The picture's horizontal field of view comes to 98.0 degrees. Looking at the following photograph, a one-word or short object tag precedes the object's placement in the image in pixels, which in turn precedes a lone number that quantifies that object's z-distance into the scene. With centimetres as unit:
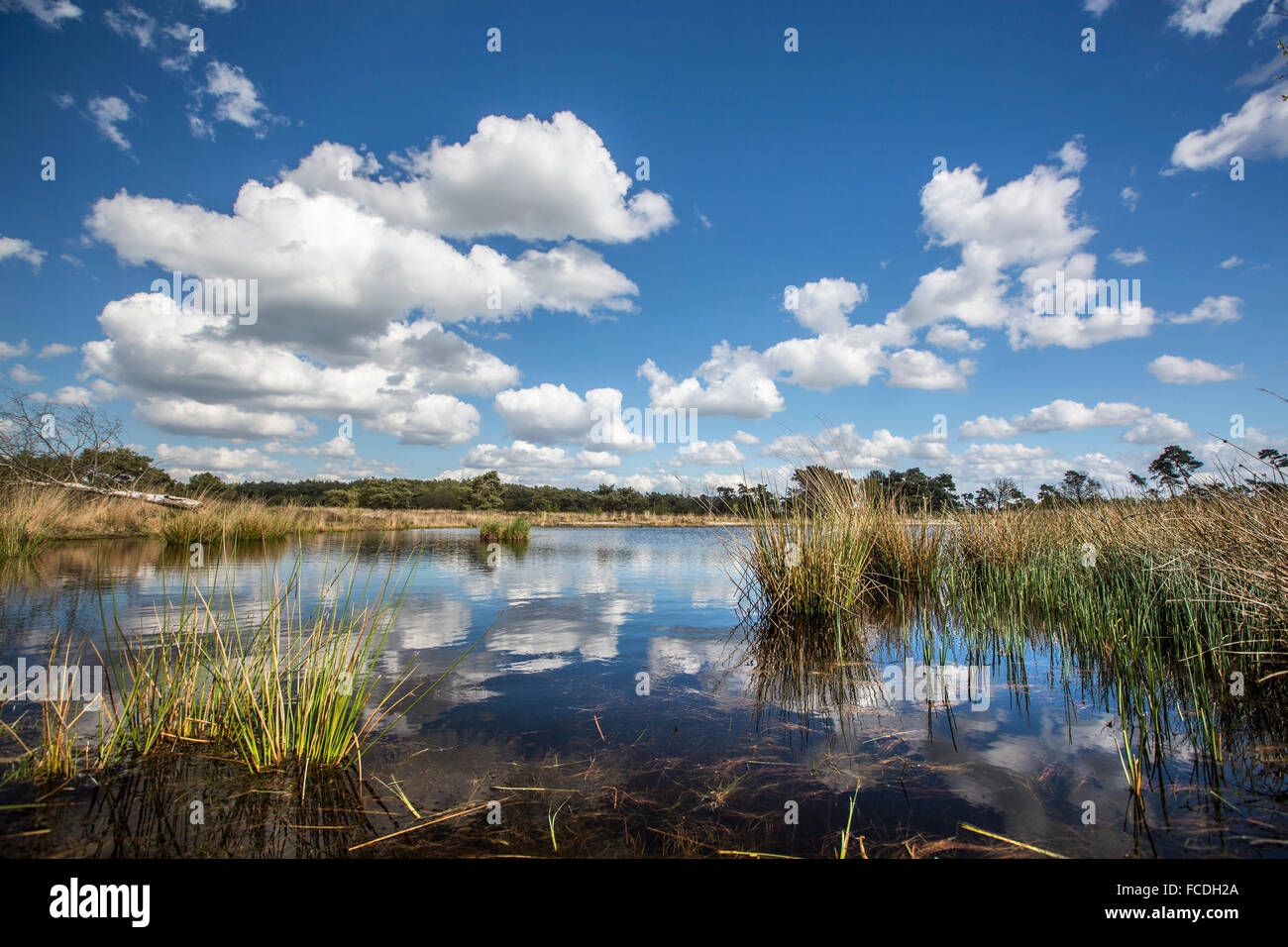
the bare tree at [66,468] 1237
